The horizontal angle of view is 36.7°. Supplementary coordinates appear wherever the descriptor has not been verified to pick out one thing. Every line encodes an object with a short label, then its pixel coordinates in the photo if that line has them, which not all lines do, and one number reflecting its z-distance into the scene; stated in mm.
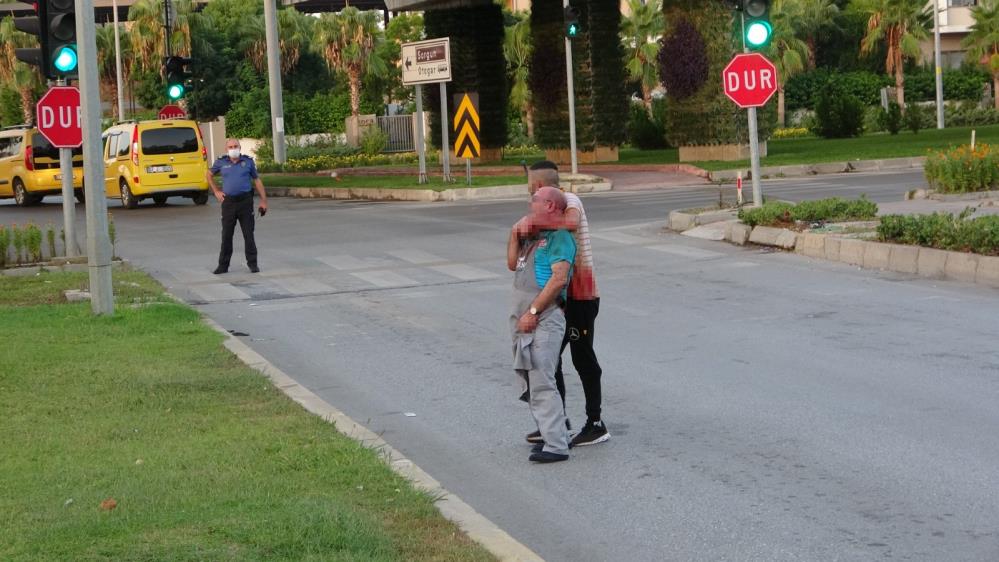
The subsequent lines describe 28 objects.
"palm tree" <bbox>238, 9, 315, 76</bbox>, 73750
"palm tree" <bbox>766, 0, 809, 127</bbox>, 68250
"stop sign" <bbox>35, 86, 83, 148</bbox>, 16891
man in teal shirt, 8016
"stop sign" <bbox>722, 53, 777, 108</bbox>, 21062
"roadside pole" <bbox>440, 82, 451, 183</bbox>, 34781
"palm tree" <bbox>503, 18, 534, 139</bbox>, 68812
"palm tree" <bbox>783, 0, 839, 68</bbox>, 73250
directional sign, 34656
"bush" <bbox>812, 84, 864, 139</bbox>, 48281
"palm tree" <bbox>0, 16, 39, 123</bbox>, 76375
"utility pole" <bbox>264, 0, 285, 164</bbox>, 43969
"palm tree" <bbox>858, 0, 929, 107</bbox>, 66562
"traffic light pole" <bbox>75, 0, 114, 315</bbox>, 13844
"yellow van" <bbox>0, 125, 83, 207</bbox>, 36500
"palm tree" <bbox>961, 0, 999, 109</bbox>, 67125
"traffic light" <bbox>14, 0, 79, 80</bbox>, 14734
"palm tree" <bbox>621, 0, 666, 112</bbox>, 70125
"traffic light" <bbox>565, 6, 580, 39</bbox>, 32375
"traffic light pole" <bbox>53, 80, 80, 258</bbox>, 17891
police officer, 18578
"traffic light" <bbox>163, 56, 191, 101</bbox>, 37344
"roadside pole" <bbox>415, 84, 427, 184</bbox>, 34594
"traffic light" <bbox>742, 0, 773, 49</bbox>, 20094
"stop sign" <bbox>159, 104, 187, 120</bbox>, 41188
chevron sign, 32719
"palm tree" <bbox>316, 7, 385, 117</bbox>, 70125
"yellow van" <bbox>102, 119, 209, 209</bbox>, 32469
